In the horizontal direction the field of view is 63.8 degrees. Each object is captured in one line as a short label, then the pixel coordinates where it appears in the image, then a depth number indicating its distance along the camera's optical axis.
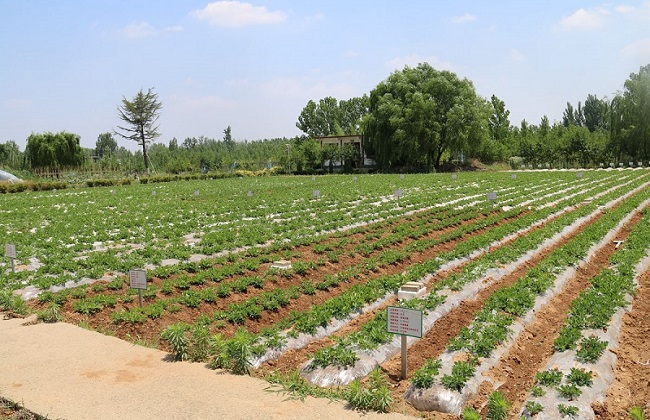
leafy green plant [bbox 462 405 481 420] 4.79
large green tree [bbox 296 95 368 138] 99.62
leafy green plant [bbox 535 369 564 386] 5.56
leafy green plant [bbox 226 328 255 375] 6.26
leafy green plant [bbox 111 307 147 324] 8.02
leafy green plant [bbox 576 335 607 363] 6.14
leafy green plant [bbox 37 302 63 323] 8.38
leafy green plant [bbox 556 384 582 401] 5.25
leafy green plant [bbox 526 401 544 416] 5.05
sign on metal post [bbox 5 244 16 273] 10.50
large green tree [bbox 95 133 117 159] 136.50
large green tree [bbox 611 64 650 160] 59.16
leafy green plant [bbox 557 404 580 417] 4.95
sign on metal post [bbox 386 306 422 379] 5.50
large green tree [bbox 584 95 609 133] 108.88
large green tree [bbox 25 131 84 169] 62.12
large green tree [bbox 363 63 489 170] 56.84
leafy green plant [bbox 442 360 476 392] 5.57
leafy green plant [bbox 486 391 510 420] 4.97
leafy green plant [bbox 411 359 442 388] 5.64
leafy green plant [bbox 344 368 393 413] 5.28
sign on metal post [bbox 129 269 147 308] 8.12
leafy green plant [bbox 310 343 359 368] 6.22
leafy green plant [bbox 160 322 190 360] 6.70
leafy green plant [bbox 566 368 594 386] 5.53
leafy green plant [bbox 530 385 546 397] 5.34
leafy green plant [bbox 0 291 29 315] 8.77
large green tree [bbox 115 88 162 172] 67.56
